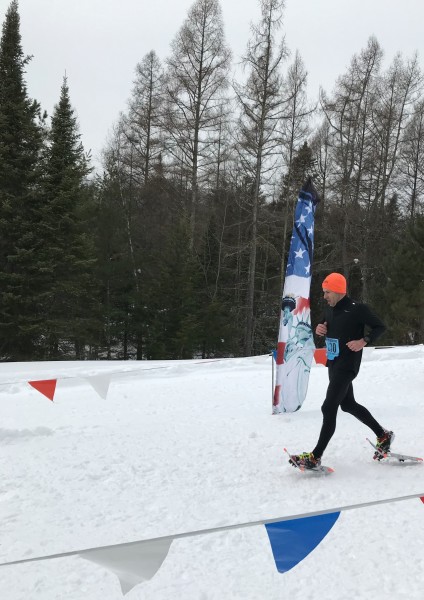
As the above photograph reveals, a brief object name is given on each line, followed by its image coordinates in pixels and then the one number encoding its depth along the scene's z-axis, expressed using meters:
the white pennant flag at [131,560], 2.41
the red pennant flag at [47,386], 6.86
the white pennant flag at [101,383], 7.03
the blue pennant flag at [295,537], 2.68
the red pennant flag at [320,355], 9.02
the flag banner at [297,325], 7.07
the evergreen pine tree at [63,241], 20.12
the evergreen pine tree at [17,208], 19.17
